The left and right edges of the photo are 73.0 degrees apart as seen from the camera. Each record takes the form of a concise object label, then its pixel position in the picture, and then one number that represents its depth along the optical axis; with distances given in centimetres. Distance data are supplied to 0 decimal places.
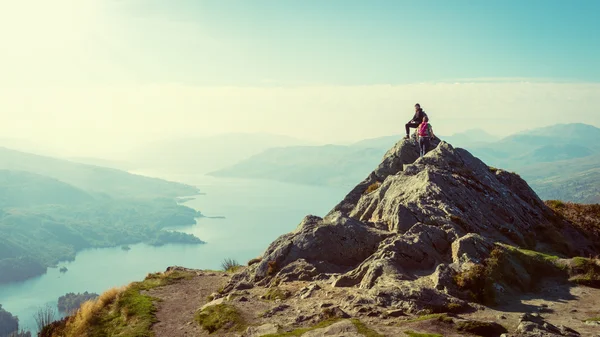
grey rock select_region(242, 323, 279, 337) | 1959
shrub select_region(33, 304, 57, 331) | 3288
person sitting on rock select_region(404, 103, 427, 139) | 4300
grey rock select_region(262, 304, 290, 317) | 2266
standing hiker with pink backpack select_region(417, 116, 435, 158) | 4203
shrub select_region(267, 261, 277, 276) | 3073
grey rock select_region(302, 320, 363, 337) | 1686
